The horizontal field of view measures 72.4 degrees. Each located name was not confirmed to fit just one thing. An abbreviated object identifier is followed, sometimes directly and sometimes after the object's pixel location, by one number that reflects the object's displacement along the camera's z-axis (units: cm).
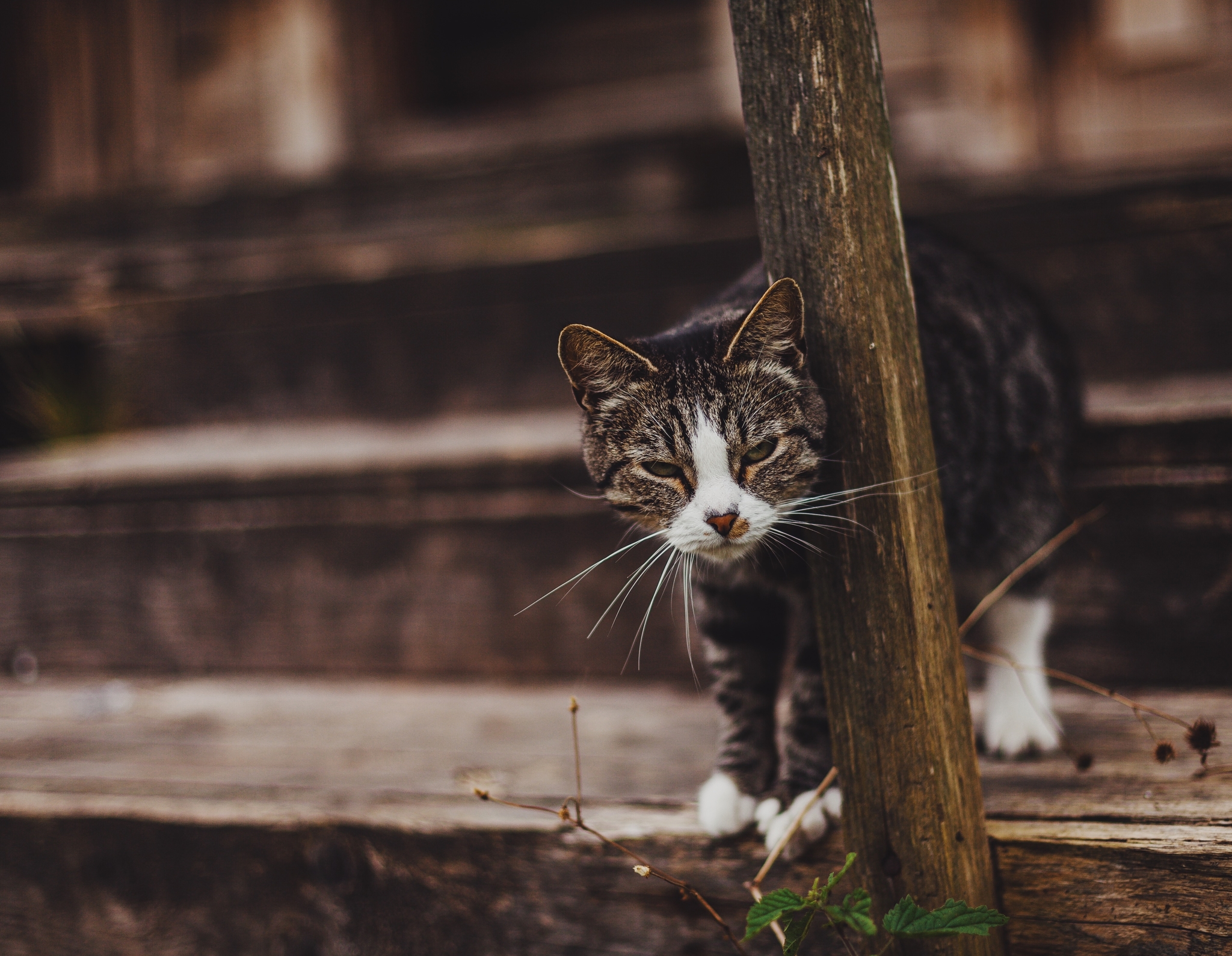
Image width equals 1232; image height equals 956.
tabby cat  93
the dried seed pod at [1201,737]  97
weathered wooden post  86
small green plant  79
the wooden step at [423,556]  145
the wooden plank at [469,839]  95
